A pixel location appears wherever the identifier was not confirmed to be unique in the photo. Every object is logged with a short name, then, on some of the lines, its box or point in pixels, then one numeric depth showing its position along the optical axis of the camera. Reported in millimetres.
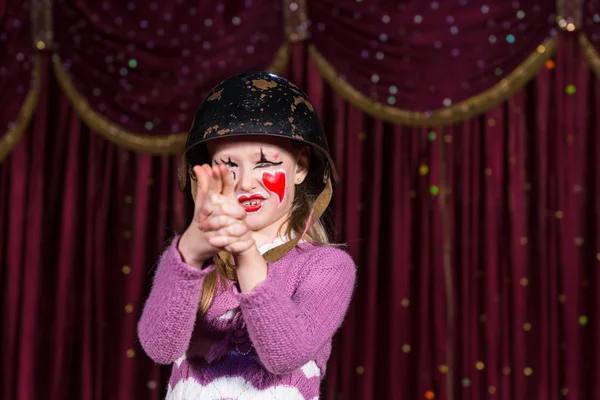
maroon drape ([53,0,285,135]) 2977
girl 1084
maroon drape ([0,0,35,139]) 3082
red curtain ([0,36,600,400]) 2914
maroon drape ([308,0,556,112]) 2877
